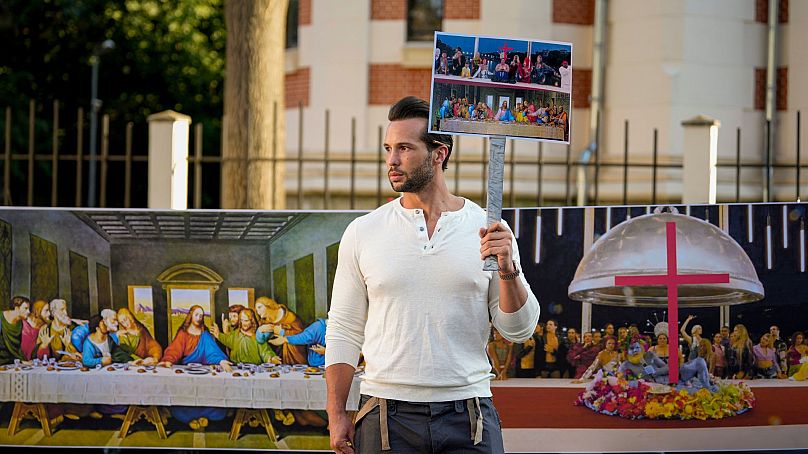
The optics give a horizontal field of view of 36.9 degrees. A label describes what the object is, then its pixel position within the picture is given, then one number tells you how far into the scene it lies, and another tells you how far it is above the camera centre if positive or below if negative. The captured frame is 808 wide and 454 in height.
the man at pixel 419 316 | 4.09 -0.31
